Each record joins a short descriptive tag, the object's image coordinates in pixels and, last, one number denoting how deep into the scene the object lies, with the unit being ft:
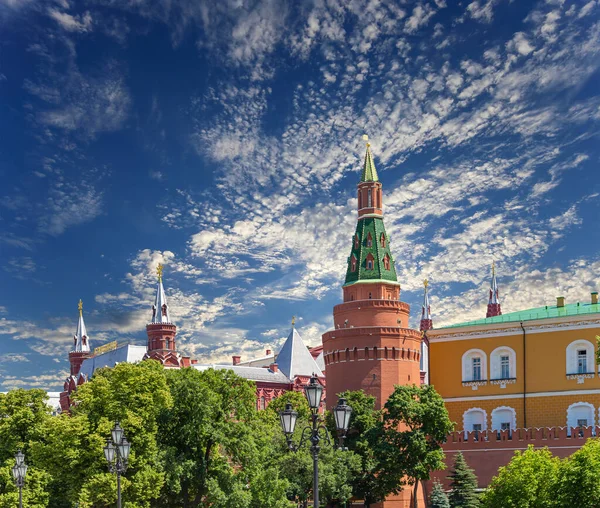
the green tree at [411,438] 159.94
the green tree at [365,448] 162.30
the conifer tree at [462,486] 160.25
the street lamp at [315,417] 67.10
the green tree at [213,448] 125.39
